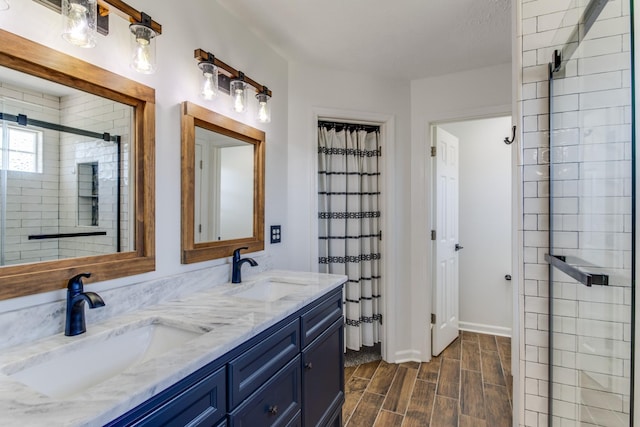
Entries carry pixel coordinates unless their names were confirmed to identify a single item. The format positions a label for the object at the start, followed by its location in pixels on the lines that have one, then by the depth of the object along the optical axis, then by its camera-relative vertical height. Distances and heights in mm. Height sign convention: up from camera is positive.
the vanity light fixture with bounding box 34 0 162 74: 1001 +630
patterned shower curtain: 2707 -20
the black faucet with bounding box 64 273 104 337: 978 -286
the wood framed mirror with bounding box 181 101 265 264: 1508 +144
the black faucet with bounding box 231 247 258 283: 1713 -278
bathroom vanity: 655 -404
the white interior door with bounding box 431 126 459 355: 2818 -261
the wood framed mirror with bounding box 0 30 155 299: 925 +135
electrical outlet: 2168 -146
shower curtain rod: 2713 +736
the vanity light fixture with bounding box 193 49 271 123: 1543 +679
